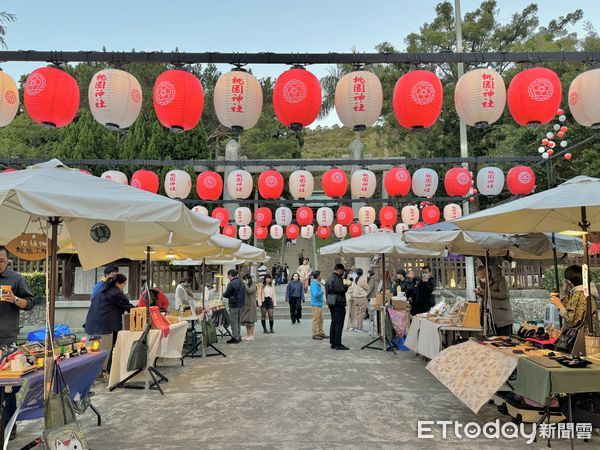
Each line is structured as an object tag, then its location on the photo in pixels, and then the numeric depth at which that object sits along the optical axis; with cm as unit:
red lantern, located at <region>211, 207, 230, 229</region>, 1728
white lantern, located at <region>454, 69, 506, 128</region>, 687
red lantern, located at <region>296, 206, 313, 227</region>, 1770
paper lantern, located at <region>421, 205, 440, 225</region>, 1717
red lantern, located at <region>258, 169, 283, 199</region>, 1302
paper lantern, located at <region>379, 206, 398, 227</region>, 1769
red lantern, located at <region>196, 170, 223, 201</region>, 1312
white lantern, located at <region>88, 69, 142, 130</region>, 663
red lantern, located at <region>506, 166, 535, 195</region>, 1224
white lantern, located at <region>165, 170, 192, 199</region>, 1292
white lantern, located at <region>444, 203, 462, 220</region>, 1698
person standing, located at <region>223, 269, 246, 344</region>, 1072
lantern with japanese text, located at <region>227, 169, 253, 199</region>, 1345
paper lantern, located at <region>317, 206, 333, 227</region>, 1777
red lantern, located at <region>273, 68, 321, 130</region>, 671
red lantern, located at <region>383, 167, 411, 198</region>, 1302
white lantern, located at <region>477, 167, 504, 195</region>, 1266
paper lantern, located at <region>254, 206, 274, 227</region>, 1822
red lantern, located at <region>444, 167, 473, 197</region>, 1287
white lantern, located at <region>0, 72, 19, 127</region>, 677
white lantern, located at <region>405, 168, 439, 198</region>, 1317
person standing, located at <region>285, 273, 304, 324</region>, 1429
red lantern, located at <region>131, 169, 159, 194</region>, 1285
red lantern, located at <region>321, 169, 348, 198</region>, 1324
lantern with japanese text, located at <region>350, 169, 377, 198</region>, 1385
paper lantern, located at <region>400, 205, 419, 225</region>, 1756
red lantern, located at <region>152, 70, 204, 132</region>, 664
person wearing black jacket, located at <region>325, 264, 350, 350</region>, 954
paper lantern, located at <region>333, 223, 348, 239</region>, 2255
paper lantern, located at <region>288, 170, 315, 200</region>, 1386
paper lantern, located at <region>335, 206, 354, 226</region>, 1808
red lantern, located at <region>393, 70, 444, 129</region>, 681
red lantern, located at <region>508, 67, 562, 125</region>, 669
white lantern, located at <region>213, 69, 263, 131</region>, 684
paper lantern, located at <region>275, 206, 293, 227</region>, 1747
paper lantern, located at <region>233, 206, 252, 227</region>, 1770
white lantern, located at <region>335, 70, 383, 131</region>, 695
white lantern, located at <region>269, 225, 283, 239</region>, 2162
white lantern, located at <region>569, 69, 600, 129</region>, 669
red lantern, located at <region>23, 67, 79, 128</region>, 647
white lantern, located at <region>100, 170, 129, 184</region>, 1311
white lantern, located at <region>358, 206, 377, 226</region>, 1759
